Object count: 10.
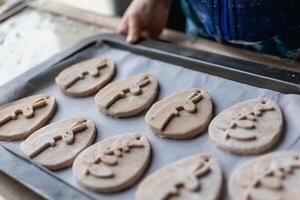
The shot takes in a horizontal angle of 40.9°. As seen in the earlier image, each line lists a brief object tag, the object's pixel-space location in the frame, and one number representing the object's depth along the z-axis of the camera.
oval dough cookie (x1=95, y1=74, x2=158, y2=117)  0.80
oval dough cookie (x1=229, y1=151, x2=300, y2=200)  0.56
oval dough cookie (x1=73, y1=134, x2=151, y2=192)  0.64
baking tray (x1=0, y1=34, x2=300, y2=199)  0.66
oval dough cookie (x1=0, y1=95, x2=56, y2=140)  0.79
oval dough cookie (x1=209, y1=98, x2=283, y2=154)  0.66
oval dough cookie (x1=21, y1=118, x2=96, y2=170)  0.71
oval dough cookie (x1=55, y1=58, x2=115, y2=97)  0.88
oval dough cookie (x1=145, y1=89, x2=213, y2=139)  0.72
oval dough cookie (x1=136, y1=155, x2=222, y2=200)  0.60
